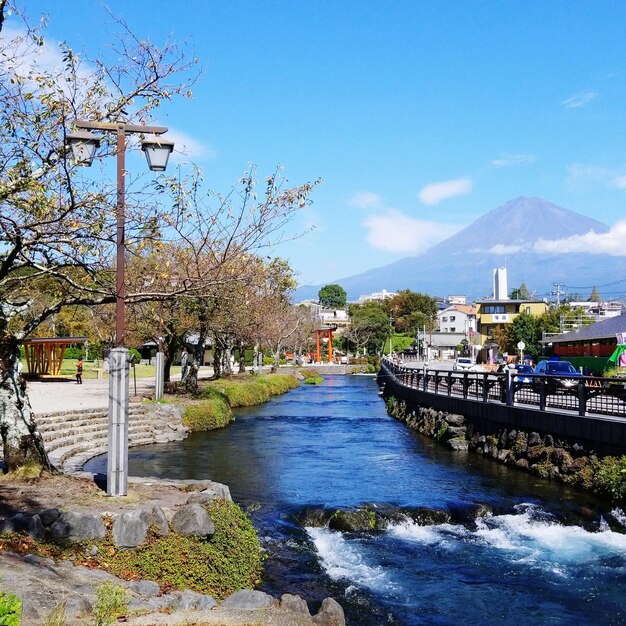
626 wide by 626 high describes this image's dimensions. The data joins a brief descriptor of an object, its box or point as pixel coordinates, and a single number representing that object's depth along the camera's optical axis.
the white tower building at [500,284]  104.81
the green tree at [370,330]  104.50
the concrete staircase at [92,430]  19.11
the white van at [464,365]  51.84
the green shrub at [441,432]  25.74
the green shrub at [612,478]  14.71
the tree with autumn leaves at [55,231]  9.87
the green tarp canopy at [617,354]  32.31
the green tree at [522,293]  141.55
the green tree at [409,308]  123.38
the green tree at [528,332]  71.31
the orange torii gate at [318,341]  97.06
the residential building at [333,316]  125.31
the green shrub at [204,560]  8.90
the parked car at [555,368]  34.00
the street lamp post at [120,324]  10.47
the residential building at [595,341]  39.17
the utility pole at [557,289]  96.66
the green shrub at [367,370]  90.12
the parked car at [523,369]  38.09
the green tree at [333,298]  163.25
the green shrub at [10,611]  4.62
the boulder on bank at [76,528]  8.98
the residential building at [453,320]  125.44
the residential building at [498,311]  92.75
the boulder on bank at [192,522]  9.77
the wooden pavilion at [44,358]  45.84
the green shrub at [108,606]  5.99
